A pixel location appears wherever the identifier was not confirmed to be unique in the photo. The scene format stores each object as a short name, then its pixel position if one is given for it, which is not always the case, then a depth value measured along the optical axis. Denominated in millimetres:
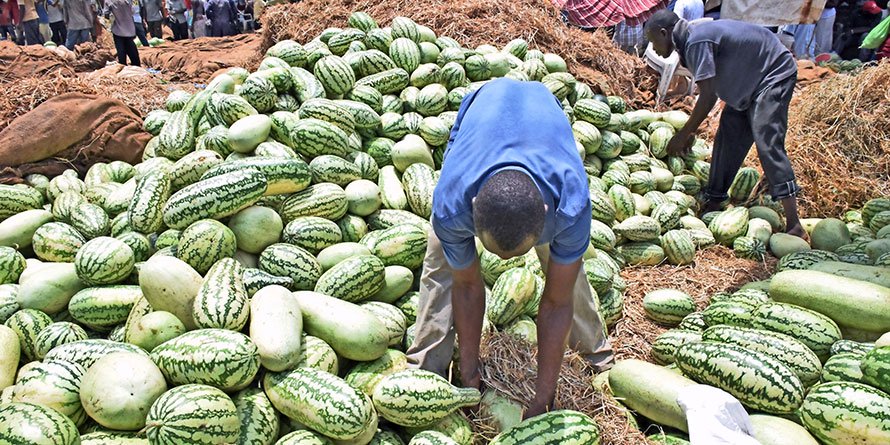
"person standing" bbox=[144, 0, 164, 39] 14905
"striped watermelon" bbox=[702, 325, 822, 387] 2758
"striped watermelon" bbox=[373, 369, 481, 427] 2502
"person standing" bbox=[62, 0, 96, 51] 12094
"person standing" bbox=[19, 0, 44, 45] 15281
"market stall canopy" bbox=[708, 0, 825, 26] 10164
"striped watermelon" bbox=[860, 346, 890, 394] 2495
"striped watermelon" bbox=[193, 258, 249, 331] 2648
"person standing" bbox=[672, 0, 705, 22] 8656
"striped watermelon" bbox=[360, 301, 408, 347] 3139
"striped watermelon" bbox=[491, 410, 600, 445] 2377
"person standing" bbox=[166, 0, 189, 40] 16422
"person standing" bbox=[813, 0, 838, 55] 12625
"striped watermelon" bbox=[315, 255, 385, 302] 3152
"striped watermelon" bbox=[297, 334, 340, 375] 2672
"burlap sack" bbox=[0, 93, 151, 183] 4484
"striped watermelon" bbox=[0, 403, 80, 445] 2039
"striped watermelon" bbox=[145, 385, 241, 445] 2139
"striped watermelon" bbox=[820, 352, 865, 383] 2645
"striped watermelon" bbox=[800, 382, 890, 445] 2367
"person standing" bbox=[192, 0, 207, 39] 18062
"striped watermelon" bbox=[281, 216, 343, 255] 3463
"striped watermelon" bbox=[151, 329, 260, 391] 2387
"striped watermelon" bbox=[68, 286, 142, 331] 2994
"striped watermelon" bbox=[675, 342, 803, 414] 2574
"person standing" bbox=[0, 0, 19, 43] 15242
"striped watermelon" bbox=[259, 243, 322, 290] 3242
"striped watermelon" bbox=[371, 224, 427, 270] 3529
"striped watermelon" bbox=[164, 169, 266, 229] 3213
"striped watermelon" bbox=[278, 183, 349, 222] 3662
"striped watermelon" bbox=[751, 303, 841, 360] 2951
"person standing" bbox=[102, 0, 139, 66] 10445
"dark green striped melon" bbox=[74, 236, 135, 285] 3047
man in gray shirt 5074
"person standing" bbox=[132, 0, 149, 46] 14473
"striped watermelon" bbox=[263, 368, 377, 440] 2348
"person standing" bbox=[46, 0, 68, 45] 14492
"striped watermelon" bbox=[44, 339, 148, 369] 2568
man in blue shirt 1960
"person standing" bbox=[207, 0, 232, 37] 17500
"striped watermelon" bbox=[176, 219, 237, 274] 3051
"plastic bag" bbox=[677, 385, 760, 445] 2354
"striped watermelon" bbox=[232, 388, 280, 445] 2359
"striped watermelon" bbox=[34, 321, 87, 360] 2797
